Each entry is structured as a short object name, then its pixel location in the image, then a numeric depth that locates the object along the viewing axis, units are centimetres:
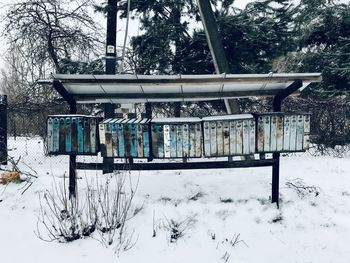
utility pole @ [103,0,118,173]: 603
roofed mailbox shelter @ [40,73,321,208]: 418
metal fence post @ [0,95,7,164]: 643
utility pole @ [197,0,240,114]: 671
